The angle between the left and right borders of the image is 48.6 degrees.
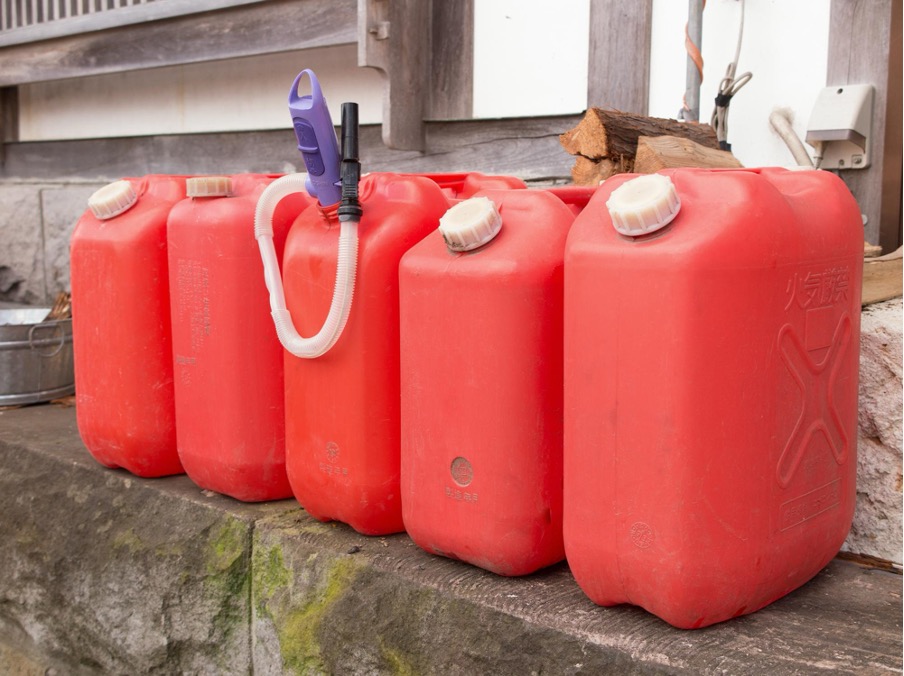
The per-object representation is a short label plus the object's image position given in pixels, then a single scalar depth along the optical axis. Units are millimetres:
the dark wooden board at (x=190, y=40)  2973
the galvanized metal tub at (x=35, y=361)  2738
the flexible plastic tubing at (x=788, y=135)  2092
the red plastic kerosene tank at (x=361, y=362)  1455
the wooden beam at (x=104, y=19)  3318
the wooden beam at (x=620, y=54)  2371
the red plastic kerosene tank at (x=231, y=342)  1672
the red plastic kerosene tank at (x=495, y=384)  1281
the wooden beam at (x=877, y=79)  2025
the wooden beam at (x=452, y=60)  2787
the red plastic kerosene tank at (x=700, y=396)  1107
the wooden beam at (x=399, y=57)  2697
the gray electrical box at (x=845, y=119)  2016
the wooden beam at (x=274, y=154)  2680
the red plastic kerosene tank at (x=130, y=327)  1834
